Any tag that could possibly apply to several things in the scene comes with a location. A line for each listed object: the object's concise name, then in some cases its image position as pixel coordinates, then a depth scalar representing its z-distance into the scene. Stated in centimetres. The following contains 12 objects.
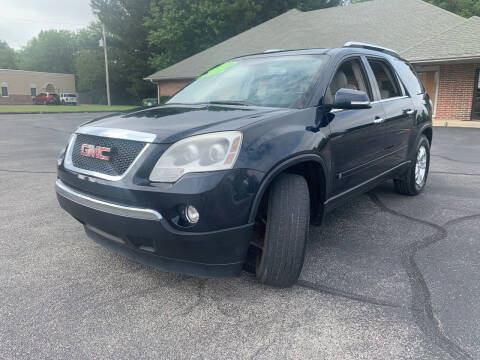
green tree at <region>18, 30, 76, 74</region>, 7375
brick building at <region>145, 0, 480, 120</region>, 1587
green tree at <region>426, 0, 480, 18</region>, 3034
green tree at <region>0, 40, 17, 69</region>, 8162
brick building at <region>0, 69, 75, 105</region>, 5726
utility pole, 4375
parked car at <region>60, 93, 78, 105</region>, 5052
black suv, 227
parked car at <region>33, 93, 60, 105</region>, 4912
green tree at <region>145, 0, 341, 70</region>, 3331
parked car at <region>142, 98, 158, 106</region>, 3386
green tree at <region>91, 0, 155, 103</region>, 4578
